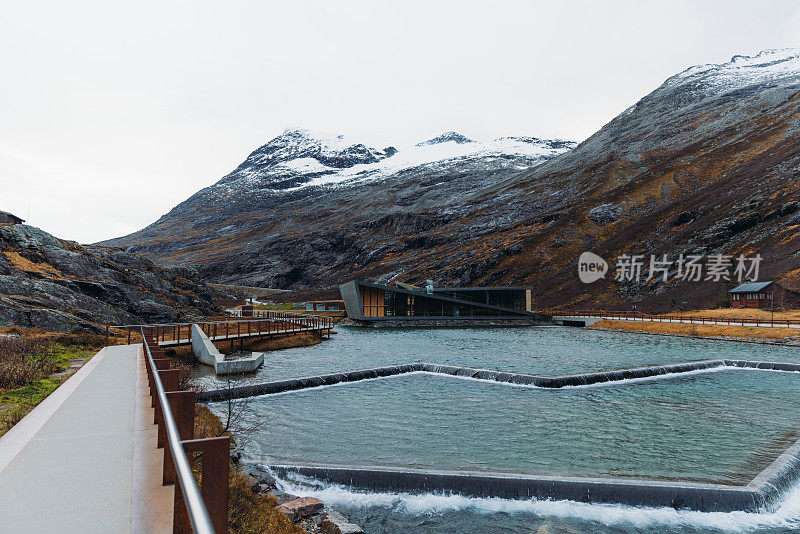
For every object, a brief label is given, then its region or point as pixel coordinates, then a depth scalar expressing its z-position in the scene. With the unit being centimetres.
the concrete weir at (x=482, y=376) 2441
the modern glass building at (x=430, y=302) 7962
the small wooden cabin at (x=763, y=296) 6819
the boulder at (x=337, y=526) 1077
